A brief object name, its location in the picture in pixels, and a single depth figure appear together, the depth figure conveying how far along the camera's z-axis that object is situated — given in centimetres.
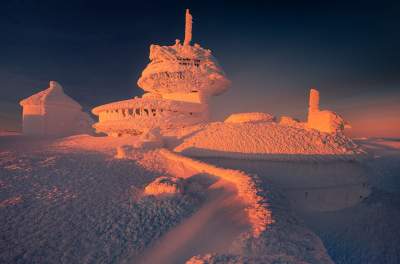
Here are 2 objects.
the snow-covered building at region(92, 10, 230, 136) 2002
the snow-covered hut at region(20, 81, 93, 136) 2323
